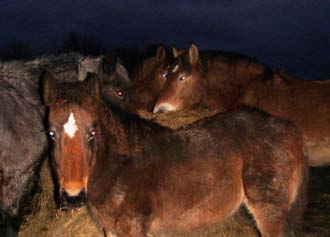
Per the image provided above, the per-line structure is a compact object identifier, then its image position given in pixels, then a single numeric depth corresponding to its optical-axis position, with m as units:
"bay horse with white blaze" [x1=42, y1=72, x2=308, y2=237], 3.83
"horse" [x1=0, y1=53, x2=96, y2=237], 5.07
